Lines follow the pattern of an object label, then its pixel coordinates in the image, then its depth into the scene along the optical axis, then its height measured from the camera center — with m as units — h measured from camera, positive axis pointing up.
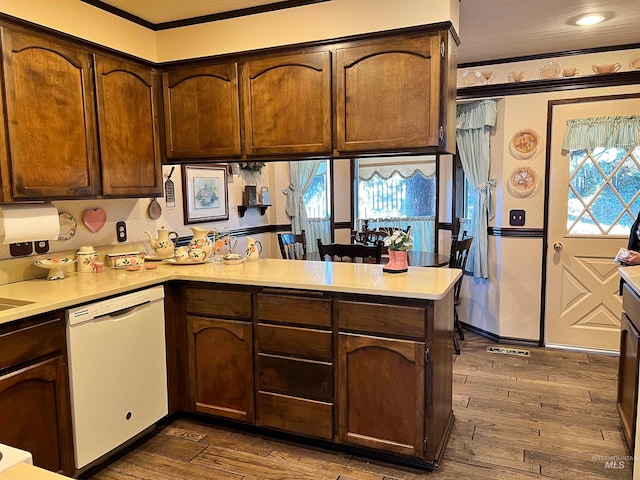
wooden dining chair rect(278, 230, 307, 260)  4.34 -0.46
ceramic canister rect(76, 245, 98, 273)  2.80 -0.36
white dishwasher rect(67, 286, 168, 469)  2.21 -0.87
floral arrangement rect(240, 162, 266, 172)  4.71 +0.30
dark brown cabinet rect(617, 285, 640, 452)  2.31 -0.93
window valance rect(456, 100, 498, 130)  4.18 +0.71
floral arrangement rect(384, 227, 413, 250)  2.57 -0.26
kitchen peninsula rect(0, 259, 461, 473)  2.27 -0.79
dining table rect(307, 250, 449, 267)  3.73 -0.54
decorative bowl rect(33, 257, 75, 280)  2.60 -0.36
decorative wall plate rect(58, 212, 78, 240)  2.79 -0.16
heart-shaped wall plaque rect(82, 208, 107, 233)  2.93 -0.13
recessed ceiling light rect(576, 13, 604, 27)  3.04 +1.13
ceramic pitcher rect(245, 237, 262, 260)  3.21 -0.37
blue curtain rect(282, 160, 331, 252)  5.38 +0.04
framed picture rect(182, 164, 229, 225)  3.88 +0.03
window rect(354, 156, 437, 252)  5.18 -0.01
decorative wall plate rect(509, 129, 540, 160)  4.03 +0.42
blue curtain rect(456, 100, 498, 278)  4.25 +0.28
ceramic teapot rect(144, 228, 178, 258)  3.21 -0.31
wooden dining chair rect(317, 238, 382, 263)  3.55 -0.43
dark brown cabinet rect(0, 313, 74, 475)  1.92 -0.82
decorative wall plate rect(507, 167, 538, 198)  4.07 +0.09
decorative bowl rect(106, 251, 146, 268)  2.92 -0.38
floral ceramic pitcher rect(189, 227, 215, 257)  3.17 -0.30
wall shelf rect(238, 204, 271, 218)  4.69 -0.12
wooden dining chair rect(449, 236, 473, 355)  3.89 -0.54
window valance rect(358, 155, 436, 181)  5.16 +0.31
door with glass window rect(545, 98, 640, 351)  3.83 -0.32
